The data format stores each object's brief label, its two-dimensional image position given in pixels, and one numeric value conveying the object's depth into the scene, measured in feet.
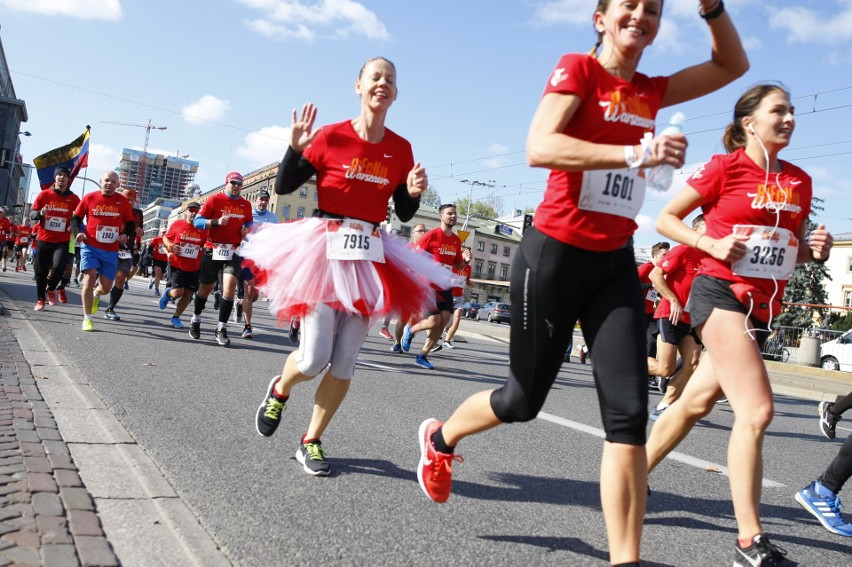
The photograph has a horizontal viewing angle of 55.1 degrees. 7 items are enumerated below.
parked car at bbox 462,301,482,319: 220.23
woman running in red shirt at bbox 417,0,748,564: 9.28
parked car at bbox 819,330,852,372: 69.26
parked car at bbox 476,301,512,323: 198.29
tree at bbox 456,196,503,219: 394.73
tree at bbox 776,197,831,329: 188.78
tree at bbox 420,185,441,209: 387.96
